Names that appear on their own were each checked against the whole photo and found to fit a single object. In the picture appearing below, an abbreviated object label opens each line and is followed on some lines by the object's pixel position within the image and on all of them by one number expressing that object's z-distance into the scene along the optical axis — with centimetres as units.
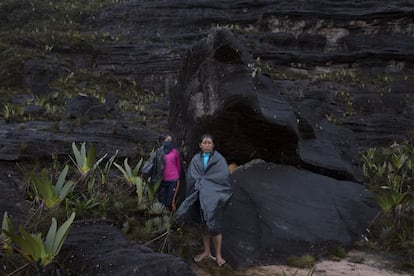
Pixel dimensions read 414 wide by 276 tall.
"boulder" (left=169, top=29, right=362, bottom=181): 780
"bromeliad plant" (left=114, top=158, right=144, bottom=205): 677
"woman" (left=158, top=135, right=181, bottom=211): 670
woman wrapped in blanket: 560
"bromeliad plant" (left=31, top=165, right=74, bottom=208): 571
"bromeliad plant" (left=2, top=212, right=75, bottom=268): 407
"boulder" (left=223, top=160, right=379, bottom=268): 611
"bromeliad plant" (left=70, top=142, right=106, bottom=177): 707
